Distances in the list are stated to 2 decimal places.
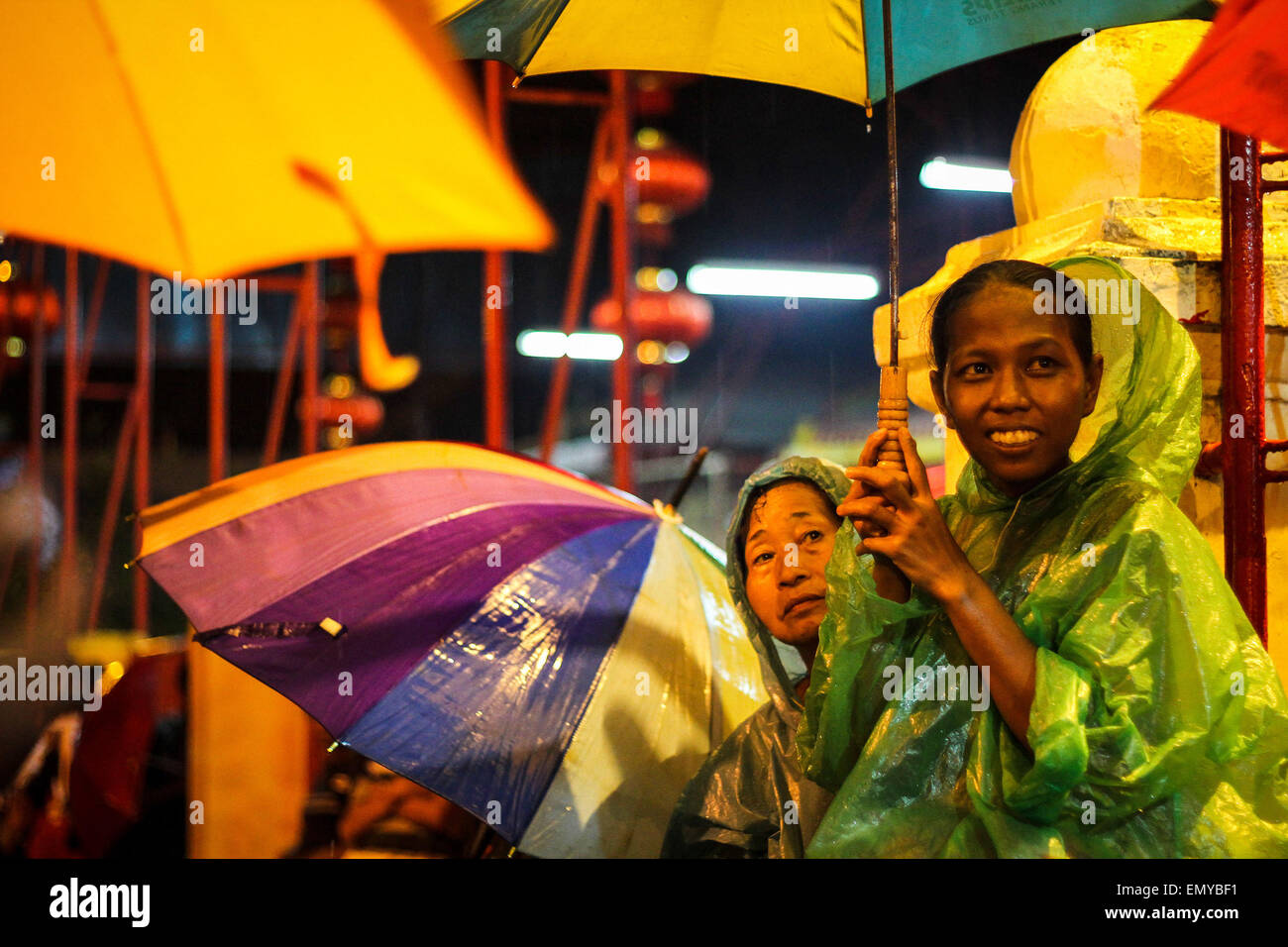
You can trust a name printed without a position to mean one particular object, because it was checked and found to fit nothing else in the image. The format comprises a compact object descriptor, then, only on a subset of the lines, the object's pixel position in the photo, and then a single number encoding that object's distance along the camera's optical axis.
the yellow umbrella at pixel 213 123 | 3.20
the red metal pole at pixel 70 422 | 7.68
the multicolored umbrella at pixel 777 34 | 2.71
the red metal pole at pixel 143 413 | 8.52
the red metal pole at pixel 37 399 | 8.22
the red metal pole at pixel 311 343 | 8.19
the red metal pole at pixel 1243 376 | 2.46
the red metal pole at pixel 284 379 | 8.64
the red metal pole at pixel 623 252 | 6.41
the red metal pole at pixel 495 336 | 6.12
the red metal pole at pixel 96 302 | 8.93
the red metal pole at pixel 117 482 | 8.88
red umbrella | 1.66
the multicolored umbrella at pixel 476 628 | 2.40
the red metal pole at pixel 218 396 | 7.88
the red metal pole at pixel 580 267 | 6.57
